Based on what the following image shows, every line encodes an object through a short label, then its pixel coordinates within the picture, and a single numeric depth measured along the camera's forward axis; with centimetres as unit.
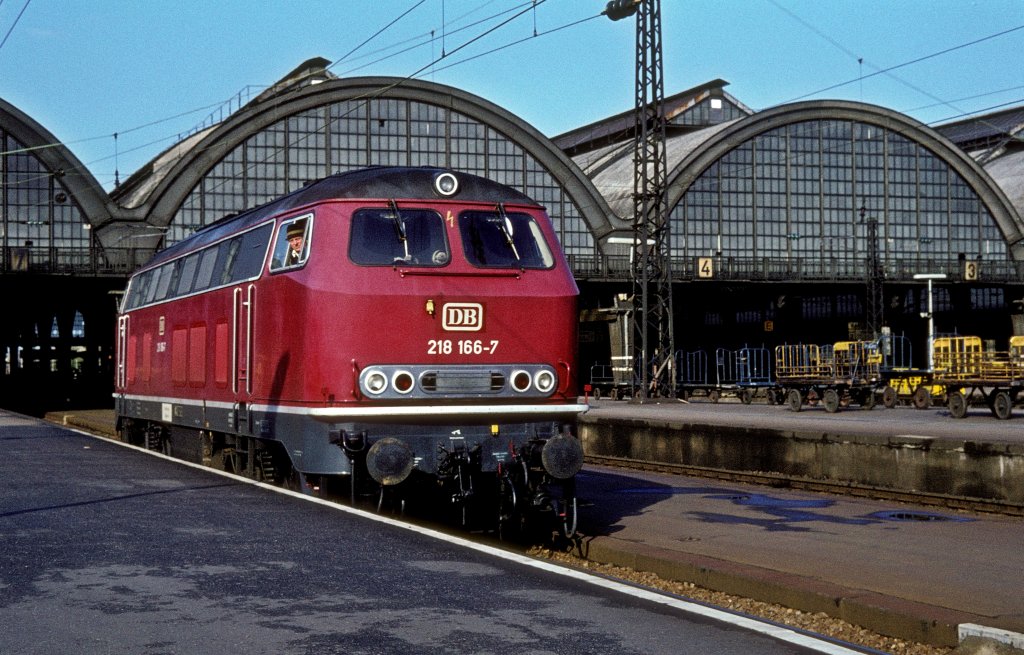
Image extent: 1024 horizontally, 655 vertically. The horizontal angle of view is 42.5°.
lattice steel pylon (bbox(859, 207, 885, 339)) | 6444
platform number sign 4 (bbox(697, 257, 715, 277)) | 7031
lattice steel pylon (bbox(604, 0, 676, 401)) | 4781
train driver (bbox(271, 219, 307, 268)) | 1377
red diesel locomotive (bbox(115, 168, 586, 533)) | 1287
